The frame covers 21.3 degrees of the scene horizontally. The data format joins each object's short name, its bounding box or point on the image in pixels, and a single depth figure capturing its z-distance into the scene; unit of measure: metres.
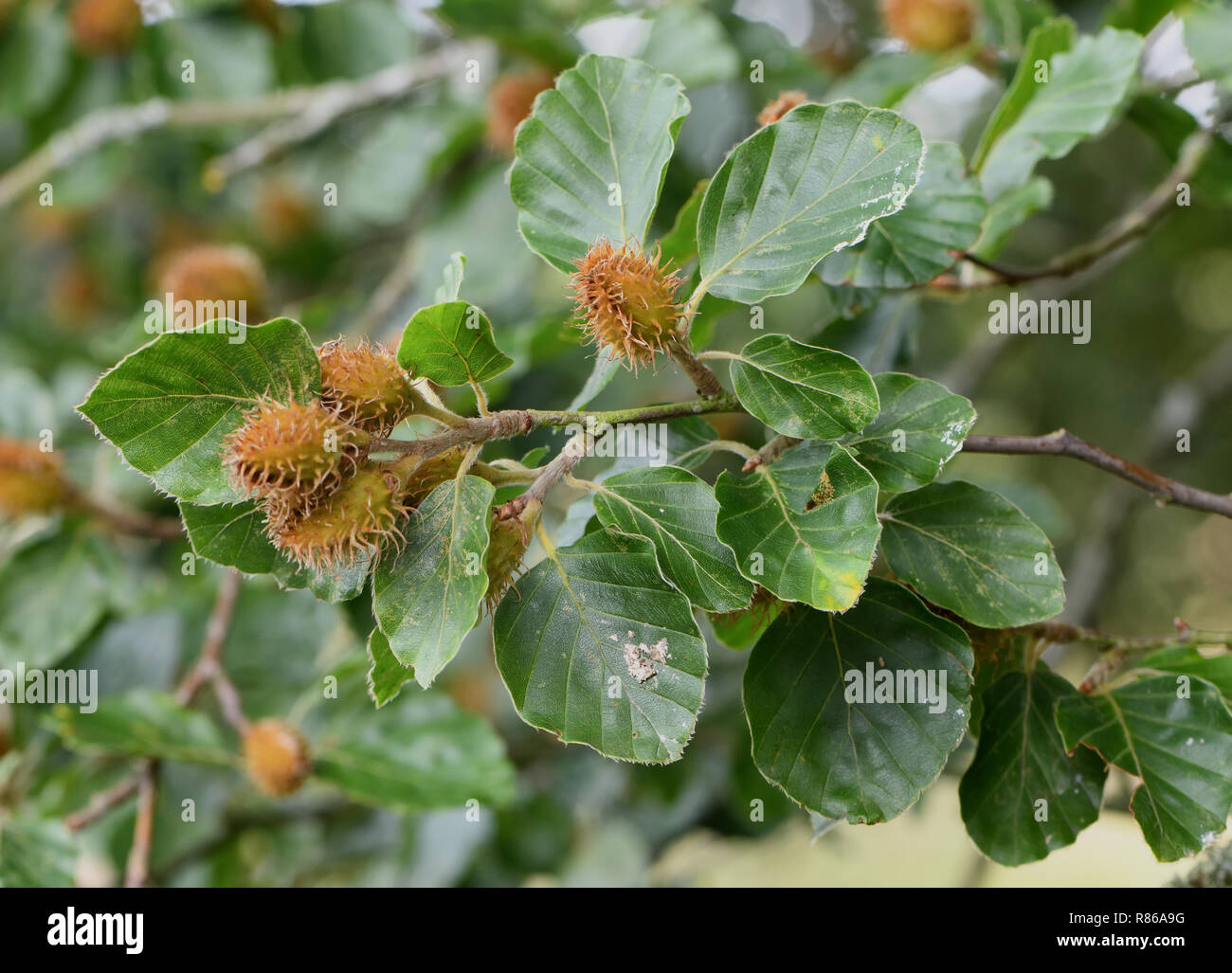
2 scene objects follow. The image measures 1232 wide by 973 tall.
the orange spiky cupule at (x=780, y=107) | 0.63
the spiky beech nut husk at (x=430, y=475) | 0.60
